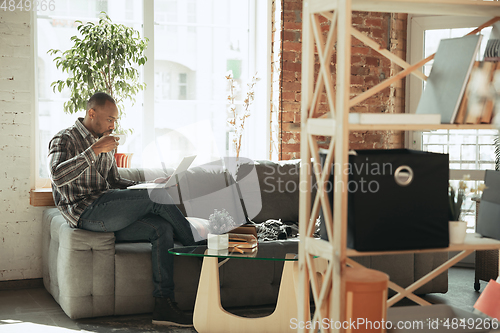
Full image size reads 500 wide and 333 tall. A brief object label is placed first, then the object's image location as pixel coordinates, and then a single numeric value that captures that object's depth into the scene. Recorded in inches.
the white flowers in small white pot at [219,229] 108.6
